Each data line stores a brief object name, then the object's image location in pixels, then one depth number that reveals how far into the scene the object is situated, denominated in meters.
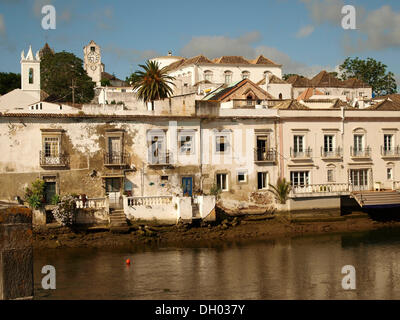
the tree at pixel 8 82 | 83.38
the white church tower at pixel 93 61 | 118.50
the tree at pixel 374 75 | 96.38
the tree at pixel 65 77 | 82.50
